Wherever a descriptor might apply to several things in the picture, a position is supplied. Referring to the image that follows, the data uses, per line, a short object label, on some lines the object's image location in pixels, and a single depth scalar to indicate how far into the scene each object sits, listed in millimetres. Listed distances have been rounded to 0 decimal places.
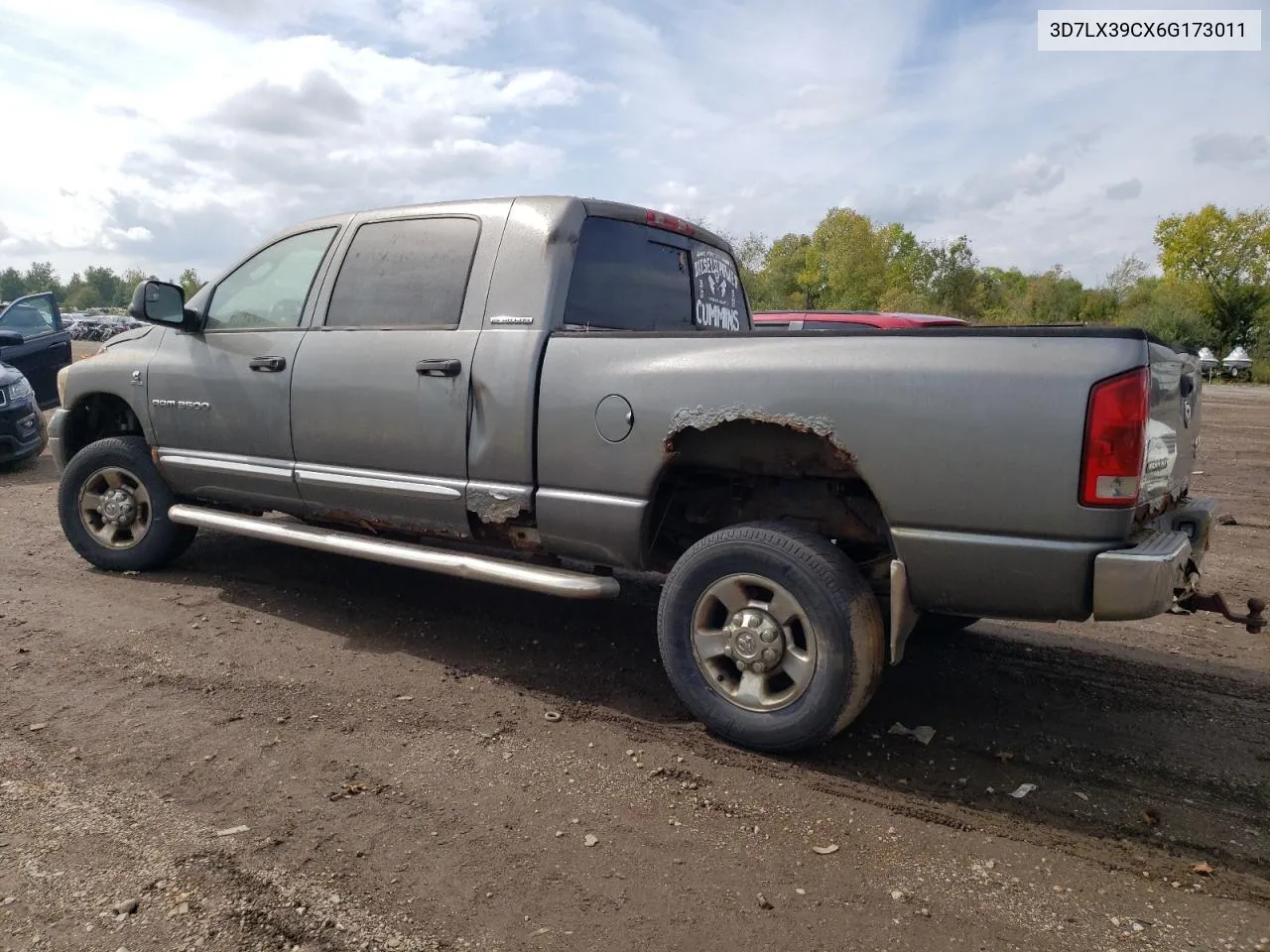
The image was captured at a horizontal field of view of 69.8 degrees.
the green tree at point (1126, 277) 59969
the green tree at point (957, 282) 51156
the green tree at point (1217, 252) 51375
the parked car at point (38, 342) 10633
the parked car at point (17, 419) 9086
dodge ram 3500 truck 2855
